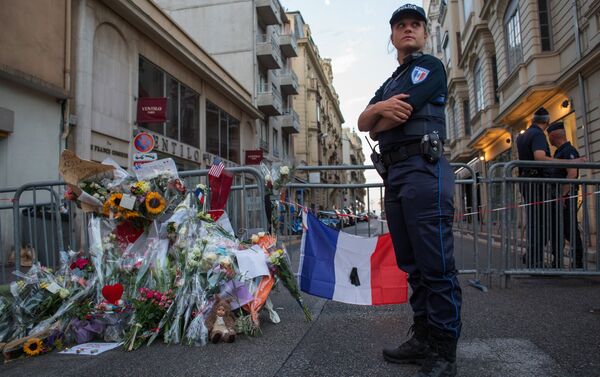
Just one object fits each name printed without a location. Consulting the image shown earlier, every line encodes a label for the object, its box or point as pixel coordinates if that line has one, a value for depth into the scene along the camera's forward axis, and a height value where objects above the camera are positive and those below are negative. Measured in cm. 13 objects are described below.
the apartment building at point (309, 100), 4222 +1048
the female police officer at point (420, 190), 240 +7
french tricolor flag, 389 -56
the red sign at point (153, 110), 1409 +301
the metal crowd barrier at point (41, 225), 445 -17
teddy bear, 312 -83
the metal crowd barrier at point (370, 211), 471 -7
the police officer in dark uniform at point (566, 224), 497 -25
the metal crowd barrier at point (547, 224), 490 -25
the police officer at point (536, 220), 497 -21
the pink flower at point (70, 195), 378 +11
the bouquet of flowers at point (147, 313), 315 -76
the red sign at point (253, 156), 2325 +254
